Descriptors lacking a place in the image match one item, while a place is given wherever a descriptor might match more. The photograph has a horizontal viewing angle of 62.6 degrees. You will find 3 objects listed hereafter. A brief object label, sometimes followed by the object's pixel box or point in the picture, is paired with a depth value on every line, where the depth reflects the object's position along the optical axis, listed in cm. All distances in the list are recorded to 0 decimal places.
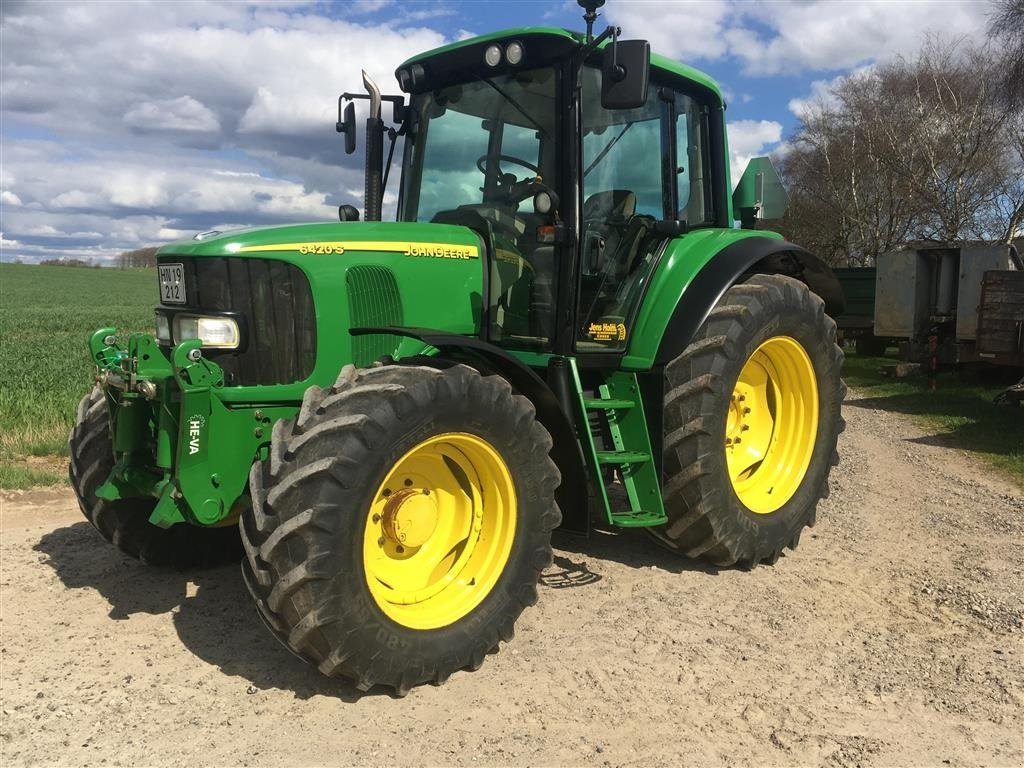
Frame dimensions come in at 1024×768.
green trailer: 1441
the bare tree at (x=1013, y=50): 1873
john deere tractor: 313
